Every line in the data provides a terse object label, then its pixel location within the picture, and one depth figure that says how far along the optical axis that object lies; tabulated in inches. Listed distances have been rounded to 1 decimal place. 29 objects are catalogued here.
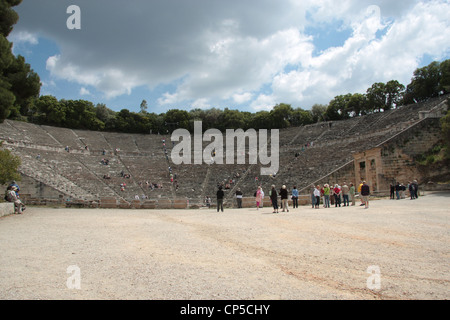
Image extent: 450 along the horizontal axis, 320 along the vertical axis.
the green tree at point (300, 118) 2494.6
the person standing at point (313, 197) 676.2
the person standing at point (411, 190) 714.2
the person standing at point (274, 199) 582.6
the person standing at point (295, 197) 694.7
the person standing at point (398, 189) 760.3
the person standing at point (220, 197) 639.1
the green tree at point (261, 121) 2472.9
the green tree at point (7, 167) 736.2
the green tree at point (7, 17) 572.7
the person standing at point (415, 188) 724.0
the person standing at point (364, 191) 595.5
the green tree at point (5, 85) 515.2
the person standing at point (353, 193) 703.0
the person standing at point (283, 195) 592.0
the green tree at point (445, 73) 1684.3
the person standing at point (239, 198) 779.4
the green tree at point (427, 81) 1809.8
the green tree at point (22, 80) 591.2
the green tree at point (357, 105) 2212.1
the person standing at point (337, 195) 697.6
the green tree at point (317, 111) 2618.1
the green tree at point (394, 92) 2052.2
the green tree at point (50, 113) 2274.9
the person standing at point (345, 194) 709.7
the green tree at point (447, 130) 888.3
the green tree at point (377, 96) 2096.5
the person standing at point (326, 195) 687.7
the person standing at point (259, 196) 681.6
